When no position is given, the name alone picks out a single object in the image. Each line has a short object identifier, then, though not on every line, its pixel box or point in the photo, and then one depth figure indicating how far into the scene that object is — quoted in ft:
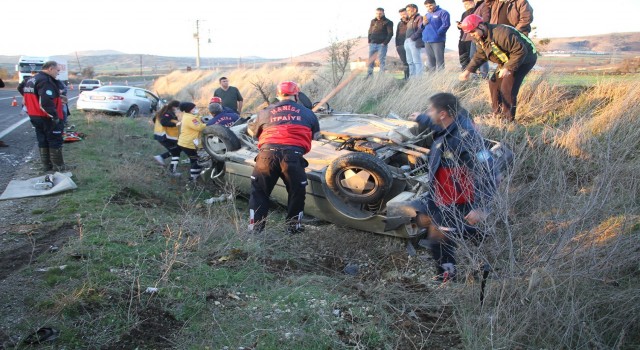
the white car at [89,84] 103.72
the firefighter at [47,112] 22.95
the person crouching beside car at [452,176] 11.64
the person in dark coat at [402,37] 36.32
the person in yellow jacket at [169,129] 26.96
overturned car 15.83
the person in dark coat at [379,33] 38.65
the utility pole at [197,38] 164.96
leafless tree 39.68
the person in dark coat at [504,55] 20.44
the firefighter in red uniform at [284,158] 16.88
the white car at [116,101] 51.49
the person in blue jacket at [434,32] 31.45
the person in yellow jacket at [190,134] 25.81
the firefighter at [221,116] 25.46
